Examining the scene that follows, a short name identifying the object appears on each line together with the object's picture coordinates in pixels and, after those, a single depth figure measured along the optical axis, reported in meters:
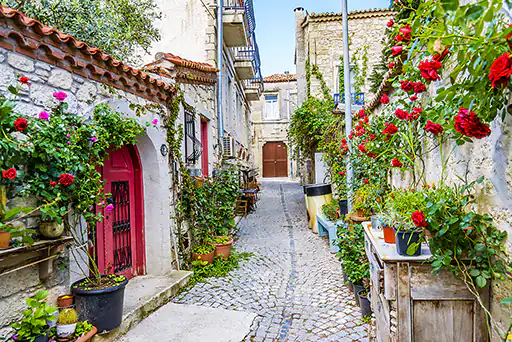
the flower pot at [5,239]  2.24
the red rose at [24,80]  2.46
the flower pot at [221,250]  5.80
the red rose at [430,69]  2.00
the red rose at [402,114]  2.88
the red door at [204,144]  7.16
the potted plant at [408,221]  2.11
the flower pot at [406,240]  2.22
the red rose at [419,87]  2.58
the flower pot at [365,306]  3.56
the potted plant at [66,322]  2.64
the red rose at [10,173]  2.20
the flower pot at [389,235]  2.49
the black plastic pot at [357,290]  3.83
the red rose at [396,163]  3.05
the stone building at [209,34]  7.70
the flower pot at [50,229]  2.68
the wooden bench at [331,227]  6.20
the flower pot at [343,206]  6.53
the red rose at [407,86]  2.65
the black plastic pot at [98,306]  2.91
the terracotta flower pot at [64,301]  2.84
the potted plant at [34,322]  2.38
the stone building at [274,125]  20.53
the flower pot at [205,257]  5.44
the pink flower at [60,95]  2.79
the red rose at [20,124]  2.25
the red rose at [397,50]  2.15
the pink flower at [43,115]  2.57
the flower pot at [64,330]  2.63
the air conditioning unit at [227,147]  8.33
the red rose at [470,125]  1.65
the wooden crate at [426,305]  2.12
